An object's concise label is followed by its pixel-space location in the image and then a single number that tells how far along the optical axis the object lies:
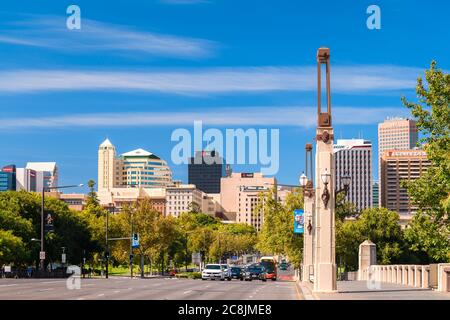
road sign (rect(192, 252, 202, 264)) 137.50
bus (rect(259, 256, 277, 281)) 102.29
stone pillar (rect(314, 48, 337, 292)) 40.00
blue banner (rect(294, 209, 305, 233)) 71.88
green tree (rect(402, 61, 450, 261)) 49.62
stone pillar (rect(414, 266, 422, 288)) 50.08
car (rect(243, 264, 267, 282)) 93.31
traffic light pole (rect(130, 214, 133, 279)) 123.81
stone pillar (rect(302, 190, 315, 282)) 65.44
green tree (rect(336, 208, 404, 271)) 121.23
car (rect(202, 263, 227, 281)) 86.06
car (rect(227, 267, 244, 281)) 92.06
